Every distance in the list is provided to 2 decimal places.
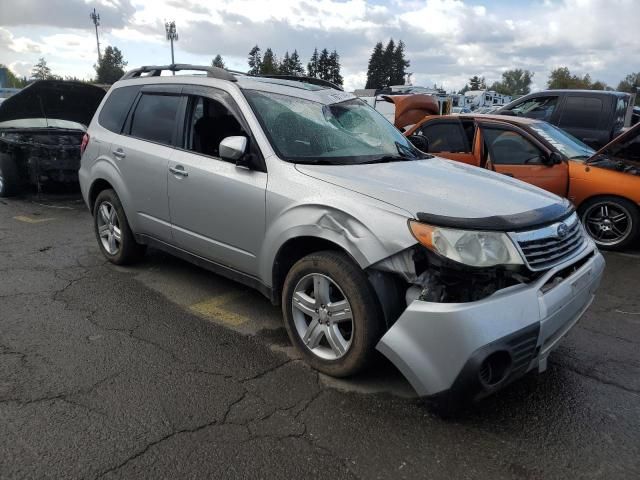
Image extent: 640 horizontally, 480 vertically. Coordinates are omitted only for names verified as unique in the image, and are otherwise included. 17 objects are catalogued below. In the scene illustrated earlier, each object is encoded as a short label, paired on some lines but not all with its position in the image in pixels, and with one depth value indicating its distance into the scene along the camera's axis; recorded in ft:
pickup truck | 30.04
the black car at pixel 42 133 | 26.81
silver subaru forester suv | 8.32
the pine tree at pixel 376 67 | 338.34
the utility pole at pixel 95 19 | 250.57
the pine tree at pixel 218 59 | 342.97
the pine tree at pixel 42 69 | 294.25
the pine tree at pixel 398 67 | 339.98
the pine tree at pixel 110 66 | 256.77
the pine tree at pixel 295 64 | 292.12
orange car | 19.97
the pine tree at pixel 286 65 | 282.09
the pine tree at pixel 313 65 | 324.58
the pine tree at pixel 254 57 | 309.47
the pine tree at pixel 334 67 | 322.81
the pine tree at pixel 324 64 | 322.14
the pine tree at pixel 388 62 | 337.50
